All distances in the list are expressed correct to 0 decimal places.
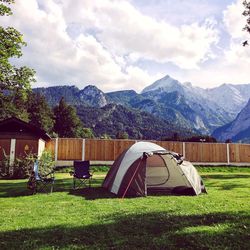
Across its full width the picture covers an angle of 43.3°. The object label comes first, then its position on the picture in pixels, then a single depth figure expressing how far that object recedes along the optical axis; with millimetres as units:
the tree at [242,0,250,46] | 20469
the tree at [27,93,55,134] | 54469
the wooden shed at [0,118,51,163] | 20906
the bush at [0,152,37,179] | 19281
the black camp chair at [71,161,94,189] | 13064
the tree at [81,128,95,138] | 69775
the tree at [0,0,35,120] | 17266
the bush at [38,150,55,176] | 18766
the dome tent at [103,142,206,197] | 11148
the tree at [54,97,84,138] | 60688
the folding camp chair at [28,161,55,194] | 11759
